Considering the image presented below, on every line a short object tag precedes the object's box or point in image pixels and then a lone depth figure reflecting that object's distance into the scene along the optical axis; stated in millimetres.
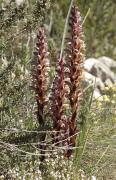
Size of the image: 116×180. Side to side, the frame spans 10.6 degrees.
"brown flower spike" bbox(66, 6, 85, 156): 4707
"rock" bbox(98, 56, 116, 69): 11160
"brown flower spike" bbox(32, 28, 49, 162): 4814
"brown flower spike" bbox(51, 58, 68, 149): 4698
